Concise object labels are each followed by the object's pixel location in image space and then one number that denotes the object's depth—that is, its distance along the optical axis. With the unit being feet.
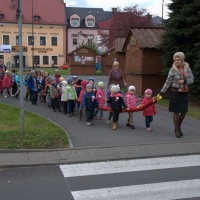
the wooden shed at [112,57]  75.31
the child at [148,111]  31.09
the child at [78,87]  40.49
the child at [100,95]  36.02
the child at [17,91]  54.78
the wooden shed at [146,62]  53.06
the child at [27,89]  49.64
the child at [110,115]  34.15
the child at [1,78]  57.72
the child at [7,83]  54.49
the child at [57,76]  46.97
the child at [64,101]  39.78
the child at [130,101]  32.40
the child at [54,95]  41.66
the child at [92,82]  35.57
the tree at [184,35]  45.19
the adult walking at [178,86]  27.40
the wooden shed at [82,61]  129.49
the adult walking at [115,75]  40.42
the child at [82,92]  35.68
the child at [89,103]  33.32
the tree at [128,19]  166.00
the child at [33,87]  47.26
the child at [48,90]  44.80
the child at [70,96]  38.01
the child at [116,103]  31.53
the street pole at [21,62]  24.61
